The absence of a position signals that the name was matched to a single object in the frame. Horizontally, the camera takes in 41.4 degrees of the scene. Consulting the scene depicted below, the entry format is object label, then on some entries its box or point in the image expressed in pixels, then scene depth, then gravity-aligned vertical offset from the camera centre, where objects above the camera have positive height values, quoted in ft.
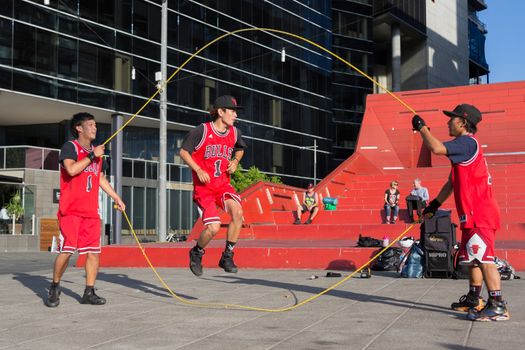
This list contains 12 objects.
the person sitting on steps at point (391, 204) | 61.05 +0.94
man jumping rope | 25.18 +1.67
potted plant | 99.10 +0.66
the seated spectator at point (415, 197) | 59.00 +1.49
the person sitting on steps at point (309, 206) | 62.69 +0.79
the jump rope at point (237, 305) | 23.17 -3.16
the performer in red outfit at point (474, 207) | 20.71 +0.23
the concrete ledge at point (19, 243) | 96.53 -4.00
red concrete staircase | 43.29 +2.82
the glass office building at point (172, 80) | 99.81 +23.90
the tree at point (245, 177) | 132.87 +7.32
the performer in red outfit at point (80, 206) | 25.07 +0.31
